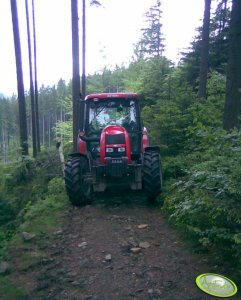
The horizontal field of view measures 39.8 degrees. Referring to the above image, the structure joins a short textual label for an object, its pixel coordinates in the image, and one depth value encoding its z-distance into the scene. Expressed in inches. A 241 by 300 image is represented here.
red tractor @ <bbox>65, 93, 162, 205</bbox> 291.9
